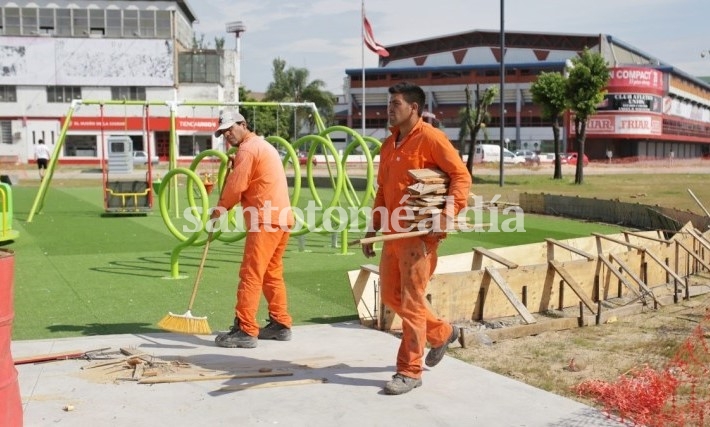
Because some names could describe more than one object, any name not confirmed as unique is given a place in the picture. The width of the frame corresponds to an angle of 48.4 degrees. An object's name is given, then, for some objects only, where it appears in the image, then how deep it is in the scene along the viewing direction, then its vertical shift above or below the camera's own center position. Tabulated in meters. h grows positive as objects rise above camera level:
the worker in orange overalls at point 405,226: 5.25 -0.54
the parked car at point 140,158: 50.88 -1.01
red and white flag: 42.00 +5.52
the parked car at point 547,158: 57.48 -1.14
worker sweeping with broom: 6.36 -0.66
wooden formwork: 7.32 -1.47
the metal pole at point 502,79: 28.00 +2.33
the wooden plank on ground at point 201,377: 5.41 -1.63
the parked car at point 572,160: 54.81 -1.21
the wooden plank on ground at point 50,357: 5.85 -1.61
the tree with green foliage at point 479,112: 35.53 +1.50
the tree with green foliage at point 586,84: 32.06 +2.43
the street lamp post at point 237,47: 65.25 +8.38
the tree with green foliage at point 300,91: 73.62 +4.89
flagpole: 41.56 +6.43
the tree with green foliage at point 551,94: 33.92 +2.10
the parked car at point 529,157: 55.90 -1.05
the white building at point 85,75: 57.19 +4.91
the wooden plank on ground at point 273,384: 5.28 -1.64
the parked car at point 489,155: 58.47 -0.92
